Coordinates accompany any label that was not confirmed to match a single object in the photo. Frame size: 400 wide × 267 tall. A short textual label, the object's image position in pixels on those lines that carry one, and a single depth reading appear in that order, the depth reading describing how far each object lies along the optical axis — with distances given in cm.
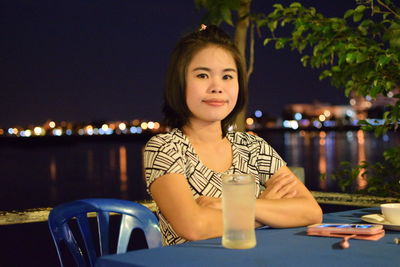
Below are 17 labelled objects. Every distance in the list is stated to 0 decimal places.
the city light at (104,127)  11325
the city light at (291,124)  11175
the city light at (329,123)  12248
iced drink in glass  123
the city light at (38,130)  10848
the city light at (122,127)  11369
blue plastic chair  162
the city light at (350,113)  10789
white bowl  151
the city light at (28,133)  10931
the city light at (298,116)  10765
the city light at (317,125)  12361
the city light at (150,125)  10241
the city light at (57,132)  10975
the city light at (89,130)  11194
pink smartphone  134
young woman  157
